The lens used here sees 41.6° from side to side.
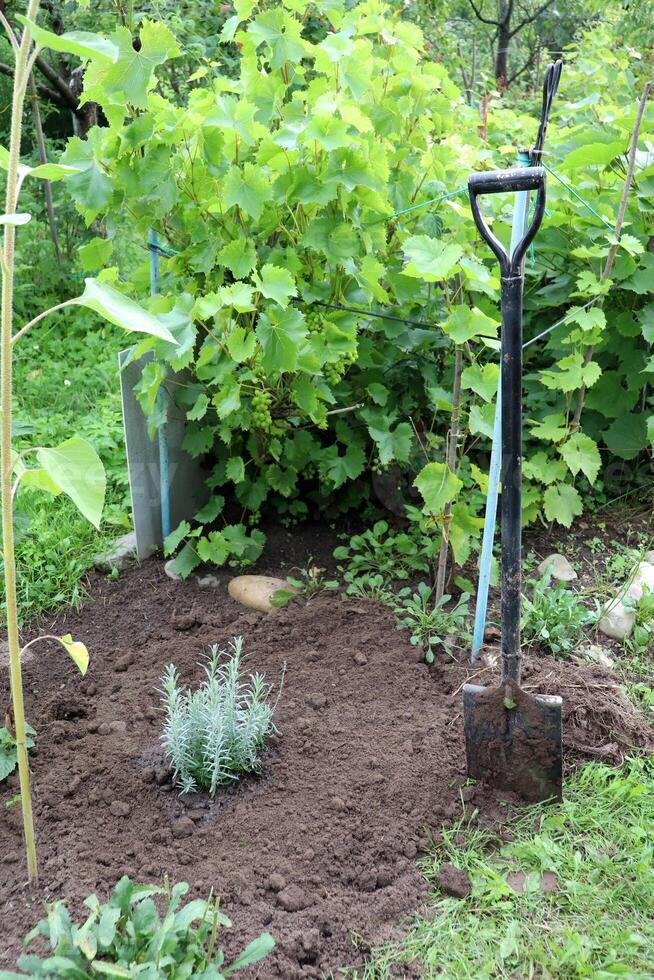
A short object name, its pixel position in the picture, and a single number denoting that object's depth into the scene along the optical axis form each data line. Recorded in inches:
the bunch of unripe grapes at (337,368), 108.0
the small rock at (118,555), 129.4
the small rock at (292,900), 71.8
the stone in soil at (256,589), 115.9
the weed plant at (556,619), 104.8
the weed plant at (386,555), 119.1
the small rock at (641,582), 113.4
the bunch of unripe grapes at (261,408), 108.3
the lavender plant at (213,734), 81.7
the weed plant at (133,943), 59.2
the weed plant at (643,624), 107.7
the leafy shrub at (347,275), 96.9
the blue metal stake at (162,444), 115.3
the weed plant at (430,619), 105.6
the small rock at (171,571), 124.6
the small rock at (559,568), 120.0
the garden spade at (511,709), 76.2
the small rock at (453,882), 73.4
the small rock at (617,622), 109.3
